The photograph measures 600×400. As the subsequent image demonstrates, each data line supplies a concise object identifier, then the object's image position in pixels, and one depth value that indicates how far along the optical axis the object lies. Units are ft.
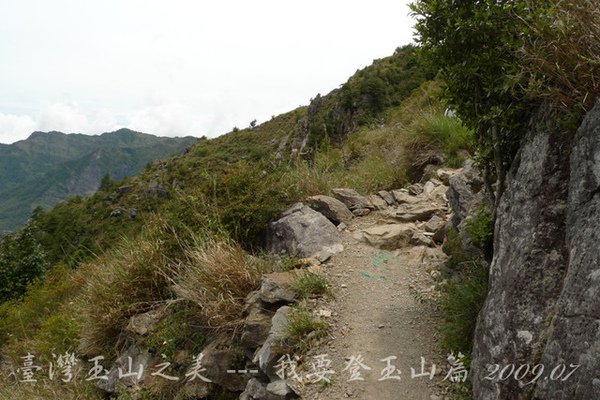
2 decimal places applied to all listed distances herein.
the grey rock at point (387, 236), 22.38
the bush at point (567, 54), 10.12
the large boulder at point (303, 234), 21.53
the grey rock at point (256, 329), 16.30
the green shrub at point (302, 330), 15.17
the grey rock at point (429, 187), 27.66
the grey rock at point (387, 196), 27.73
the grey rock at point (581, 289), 8.50
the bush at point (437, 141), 29.84
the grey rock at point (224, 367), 16.63
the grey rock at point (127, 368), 19.07
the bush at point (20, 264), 66.70
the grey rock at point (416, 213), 24.98
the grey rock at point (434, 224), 23.21
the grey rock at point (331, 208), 25.21
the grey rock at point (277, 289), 17.04
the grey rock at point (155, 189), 169.17
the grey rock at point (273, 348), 14.94
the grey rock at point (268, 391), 13.97
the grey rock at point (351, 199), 26.84
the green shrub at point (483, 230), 14.39
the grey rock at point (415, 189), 28.48
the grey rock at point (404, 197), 27.06
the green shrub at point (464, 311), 13.51
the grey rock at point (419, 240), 22.11
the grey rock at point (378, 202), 27.01
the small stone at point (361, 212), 26.20
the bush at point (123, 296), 21.21
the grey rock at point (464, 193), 18.90
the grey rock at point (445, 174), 28.37
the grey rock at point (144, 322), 20.10
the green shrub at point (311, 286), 17.35
